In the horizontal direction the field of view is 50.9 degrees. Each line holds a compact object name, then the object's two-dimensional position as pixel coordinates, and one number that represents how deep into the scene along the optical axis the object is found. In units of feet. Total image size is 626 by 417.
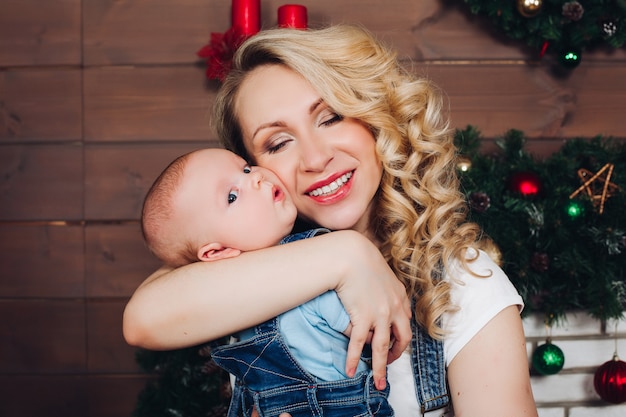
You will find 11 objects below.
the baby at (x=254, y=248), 3.94
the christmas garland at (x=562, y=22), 6.81
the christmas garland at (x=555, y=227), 6.37
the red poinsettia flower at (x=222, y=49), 7.03
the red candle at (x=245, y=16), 7.15
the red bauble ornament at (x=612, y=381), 6.65
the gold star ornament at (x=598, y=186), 6.44
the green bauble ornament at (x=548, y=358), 6.75
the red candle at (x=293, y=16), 6.95
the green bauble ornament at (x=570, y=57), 7.16
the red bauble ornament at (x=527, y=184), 6.46
